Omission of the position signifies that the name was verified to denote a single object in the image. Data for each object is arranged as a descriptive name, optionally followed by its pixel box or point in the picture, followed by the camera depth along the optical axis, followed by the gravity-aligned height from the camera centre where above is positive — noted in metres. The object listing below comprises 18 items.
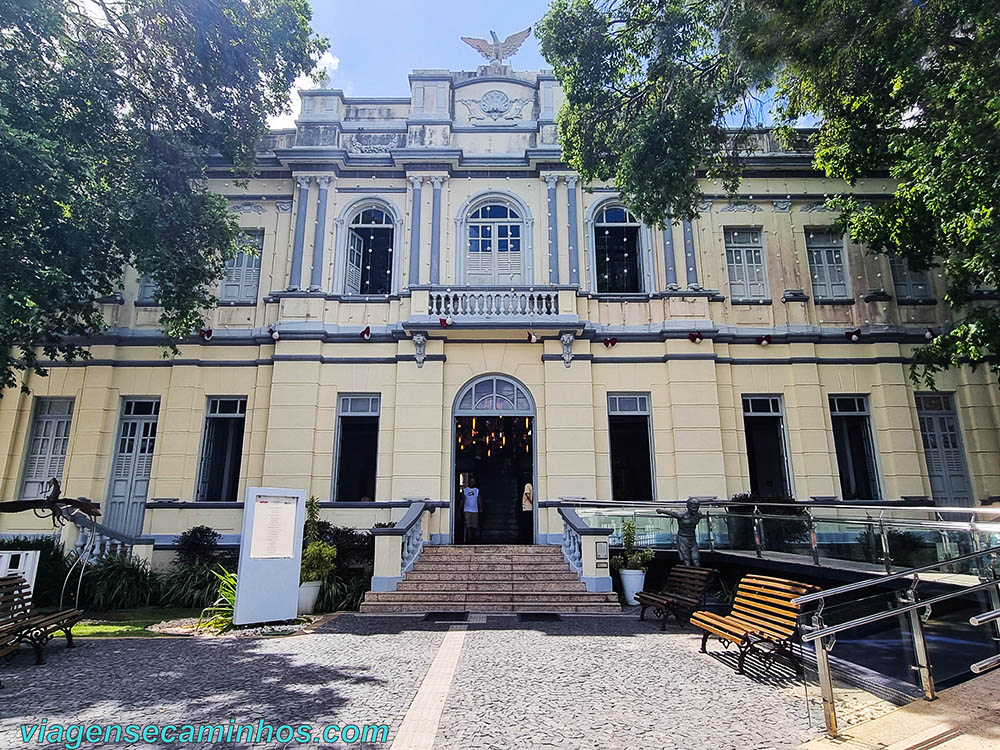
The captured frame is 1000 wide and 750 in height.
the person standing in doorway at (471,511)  13.06 -0.23
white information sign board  8.59 -0.84
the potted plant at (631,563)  10.41 -1.14
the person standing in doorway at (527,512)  13.20 -0.27
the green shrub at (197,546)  12.20 -0.94
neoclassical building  13.12 +3.49
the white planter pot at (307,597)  9.93 -1.63
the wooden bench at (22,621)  6.25 -1.35
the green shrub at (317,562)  10.19 -1.06
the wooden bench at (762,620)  5.84 -1.24
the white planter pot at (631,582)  10.39 -1.43
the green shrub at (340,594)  10.29 -1.66
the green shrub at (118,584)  10.90 -1.58
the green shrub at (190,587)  10.95 -1.63
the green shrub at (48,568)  10.80 -1.26
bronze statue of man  10.60 -0.61
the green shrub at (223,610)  8.65 -1.71
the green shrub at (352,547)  11.47 -0.90
